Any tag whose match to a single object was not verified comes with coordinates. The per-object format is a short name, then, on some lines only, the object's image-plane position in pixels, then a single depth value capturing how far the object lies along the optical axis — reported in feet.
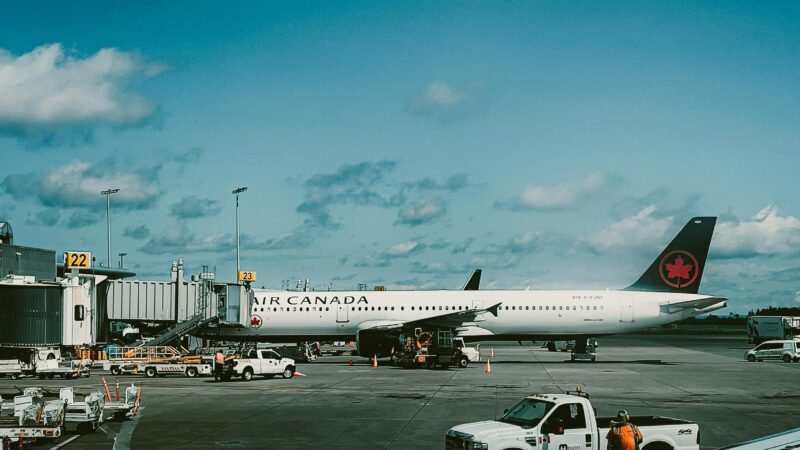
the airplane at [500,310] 179.83
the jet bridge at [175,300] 169.89
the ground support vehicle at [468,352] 177.20
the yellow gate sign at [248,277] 228.43
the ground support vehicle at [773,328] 293.84
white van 192.44
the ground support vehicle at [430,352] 160.25
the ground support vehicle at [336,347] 232.73
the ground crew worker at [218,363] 129.99
